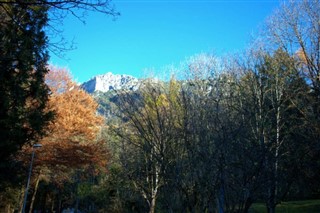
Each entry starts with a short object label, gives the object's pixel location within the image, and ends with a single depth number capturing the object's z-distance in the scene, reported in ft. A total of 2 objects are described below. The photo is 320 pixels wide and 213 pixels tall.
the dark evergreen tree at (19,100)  40.83
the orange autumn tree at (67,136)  53.31
